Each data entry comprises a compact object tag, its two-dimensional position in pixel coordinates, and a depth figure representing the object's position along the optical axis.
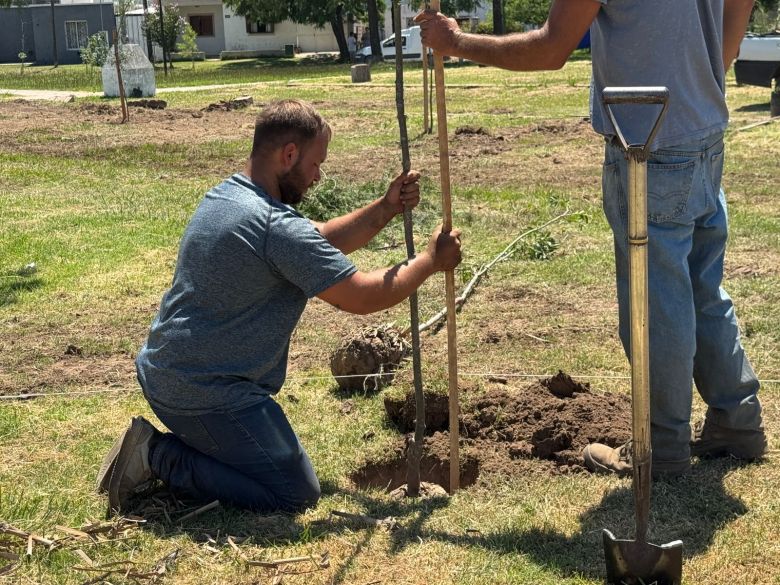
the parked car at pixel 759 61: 17.12
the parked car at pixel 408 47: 48.09
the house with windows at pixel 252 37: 65.31
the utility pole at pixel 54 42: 53.33
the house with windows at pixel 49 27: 60.56
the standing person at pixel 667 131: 3.75
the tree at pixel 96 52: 33.38
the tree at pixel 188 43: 54.08
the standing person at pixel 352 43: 60.02
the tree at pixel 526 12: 55.22
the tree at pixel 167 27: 51.66
